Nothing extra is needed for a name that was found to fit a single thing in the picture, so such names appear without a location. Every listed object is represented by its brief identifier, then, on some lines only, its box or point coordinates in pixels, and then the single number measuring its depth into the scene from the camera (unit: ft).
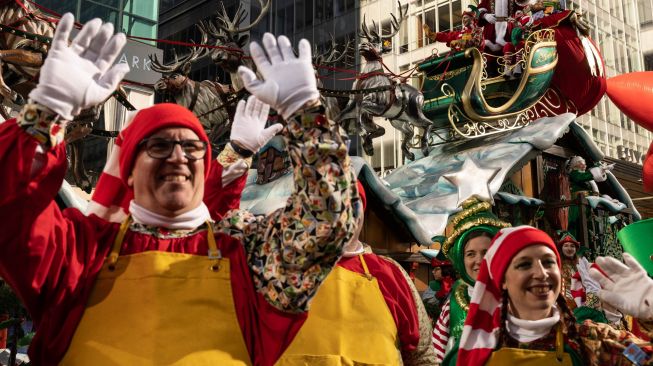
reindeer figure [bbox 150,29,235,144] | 30.54
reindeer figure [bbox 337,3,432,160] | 34.83
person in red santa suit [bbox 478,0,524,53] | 33.19
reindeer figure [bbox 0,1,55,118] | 20.35
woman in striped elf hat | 8.35
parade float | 24.39
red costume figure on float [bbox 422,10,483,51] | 33.24
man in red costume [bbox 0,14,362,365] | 4.95
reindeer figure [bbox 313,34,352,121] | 34.93
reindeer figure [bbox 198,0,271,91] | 30.91
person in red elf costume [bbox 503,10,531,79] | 31.38
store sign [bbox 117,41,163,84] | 34.60
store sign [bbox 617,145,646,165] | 71.82
